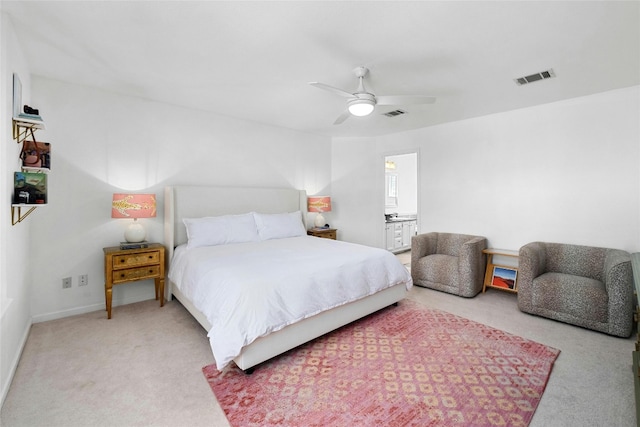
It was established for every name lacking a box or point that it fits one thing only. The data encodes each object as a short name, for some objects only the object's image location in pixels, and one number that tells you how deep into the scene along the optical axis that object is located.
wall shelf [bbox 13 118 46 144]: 2.13
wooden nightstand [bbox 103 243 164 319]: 3.03
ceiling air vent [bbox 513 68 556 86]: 2.82
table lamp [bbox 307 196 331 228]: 5.08
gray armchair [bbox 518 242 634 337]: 2.59
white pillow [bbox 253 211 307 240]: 4.04
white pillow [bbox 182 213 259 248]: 3.49
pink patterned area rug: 1.71
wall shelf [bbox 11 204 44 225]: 2.13
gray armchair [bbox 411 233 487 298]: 3.71
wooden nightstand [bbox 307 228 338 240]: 4.98
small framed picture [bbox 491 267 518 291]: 3.78
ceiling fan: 2.63
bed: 2.14
